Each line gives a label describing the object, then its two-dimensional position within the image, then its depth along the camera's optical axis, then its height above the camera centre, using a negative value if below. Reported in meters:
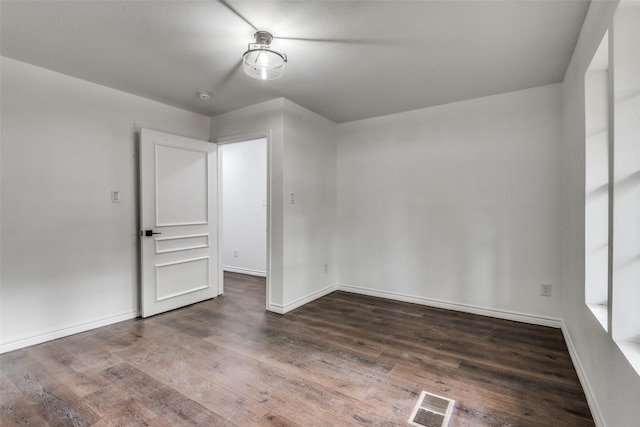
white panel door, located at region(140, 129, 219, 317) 3.34 -0.11
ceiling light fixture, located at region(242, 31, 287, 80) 2.12 +1.07
